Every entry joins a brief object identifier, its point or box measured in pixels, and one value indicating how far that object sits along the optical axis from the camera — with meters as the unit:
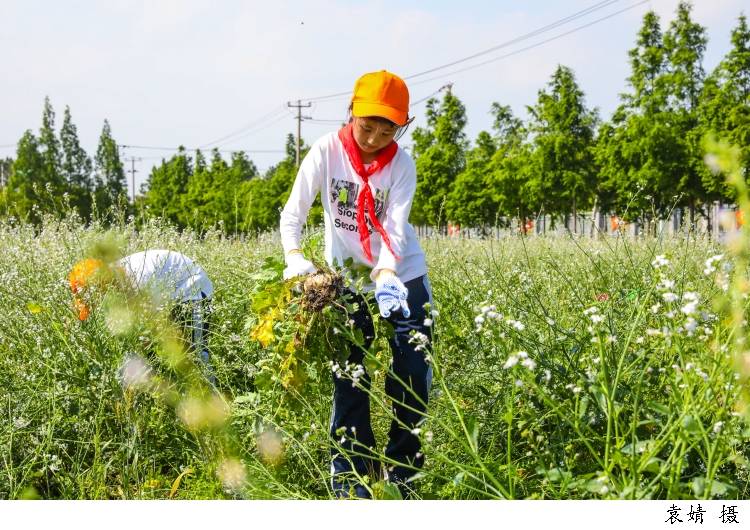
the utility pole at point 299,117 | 40.88
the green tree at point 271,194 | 32.41
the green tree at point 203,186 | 39.72
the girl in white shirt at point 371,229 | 2.57
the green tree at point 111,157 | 44.16
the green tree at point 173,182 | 44.72
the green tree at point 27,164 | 40.53
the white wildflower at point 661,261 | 1.82
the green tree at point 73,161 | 44.81
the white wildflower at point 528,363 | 1.65
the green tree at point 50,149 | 42.50
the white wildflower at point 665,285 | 1.69
